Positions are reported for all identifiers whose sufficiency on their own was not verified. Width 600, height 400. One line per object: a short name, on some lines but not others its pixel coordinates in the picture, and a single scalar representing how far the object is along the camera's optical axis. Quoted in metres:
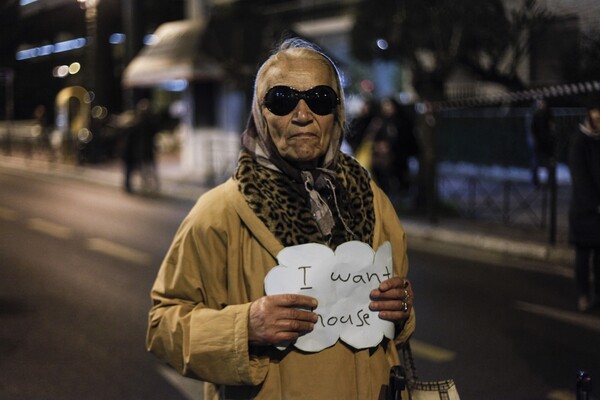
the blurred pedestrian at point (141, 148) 18.16
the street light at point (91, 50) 23.19
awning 21.89
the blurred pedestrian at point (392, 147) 14.37
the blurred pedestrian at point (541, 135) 14.80
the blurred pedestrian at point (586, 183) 6.82
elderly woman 1.93
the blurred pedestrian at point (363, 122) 15.98
